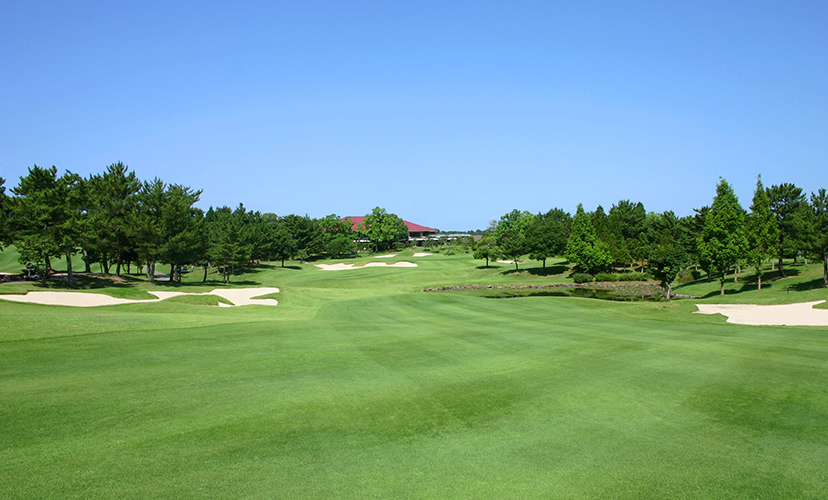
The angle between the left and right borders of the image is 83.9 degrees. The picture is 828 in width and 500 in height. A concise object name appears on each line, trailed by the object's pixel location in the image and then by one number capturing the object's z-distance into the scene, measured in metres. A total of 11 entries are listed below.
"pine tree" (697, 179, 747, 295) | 41.22
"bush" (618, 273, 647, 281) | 61.34
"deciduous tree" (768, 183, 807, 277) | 52.19
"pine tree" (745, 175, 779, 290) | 44.43
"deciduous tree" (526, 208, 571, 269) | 66.25
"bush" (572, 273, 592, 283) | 59.09
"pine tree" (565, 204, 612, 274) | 60.75
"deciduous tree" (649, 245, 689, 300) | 43.56
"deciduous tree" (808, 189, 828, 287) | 39.09
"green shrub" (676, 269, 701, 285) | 59.12
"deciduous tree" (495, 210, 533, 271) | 68.19
